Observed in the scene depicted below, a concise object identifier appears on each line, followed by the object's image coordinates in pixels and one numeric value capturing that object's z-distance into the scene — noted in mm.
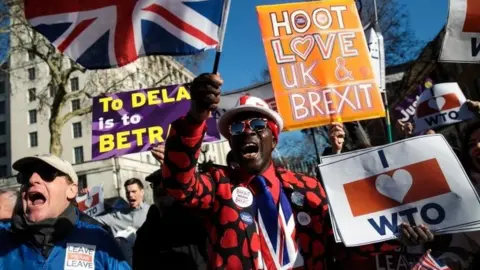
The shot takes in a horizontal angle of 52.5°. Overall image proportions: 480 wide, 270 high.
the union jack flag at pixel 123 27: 2713
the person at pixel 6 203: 3520
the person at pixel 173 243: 2990
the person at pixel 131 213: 5660
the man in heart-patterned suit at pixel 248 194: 1974
